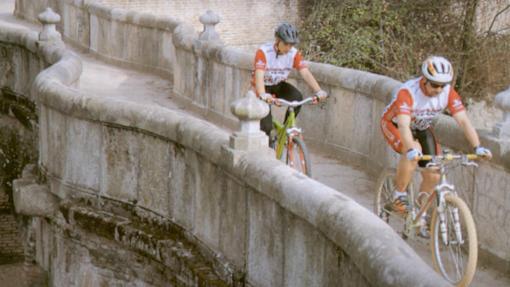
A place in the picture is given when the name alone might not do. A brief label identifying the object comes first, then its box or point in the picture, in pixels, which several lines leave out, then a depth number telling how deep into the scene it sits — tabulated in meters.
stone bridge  7.36
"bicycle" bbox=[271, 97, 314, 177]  10.17
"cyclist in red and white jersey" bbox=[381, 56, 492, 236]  8.10
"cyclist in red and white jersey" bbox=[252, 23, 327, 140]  10.10
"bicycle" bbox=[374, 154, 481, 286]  7.55
